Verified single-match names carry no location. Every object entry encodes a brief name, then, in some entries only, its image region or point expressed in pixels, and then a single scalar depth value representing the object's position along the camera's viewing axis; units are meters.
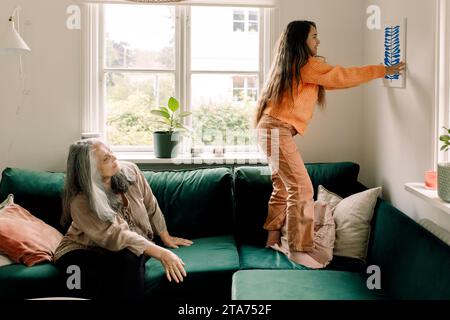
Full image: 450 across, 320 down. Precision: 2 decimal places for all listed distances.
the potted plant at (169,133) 3.52
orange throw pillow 2.69
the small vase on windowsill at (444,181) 2.04
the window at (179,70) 3.66
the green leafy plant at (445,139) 2.11
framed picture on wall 2.85
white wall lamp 3.13
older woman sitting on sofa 2.47
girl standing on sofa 2.82
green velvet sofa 2.32
